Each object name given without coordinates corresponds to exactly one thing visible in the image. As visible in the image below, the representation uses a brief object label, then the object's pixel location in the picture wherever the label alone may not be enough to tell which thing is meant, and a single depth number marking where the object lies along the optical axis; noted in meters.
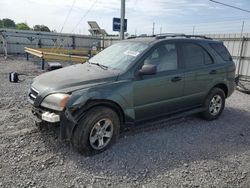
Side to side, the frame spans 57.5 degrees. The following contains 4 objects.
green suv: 3.35
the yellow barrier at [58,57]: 10.84
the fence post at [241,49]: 9.62
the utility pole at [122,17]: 10.52
